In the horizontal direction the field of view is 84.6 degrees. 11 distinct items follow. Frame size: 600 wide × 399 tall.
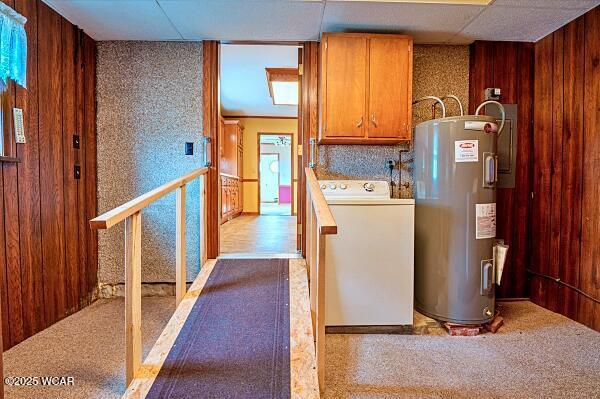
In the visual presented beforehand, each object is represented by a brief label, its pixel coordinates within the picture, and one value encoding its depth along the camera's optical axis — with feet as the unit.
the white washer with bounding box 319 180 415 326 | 7.93
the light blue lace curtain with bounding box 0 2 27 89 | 6.21
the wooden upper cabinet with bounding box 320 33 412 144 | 8.71
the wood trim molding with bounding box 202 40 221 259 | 9.71
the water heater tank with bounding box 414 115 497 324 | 7.73
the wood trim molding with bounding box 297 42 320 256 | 9.61
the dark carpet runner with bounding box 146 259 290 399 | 4.66
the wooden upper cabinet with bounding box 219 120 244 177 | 22.58
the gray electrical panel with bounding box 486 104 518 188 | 9.80
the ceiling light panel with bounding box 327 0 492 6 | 7.58
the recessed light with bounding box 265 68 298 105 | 14.94
